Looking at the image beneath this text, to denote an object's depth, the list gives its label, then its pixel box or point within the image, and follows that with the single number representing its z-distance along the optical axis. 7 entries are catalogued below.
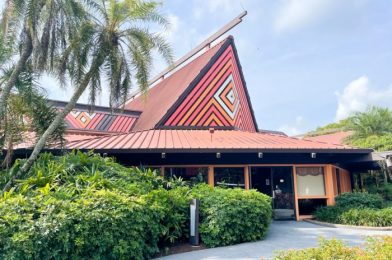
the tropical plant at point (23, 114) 9.92
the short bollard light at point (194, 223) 8.30
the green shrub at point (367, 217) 10.59
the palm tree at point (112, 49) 10.97
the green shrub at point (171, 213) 7.70
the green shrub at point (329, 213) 11.62
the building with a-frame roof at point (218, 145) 12.05
